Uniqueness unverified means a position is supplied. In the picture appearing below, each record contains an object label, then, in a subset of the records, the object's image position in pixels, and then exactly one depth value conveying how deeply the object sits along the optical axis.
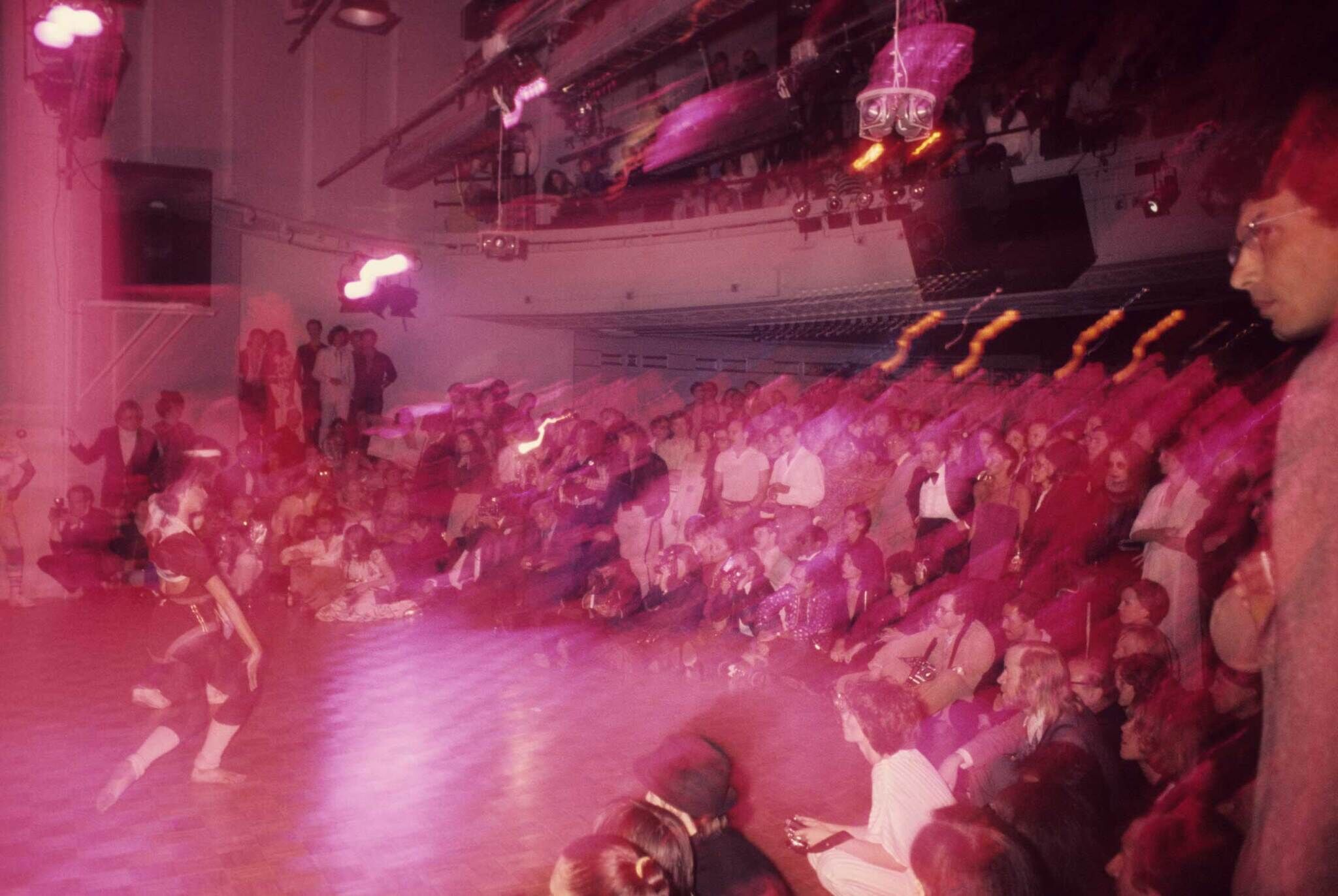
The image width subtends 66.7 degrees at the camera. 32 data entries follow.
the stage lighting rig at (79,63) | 6.84
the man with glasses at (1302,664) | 0.99
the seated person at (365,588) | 7.64
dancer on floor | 4.02
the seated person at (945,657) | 4.62
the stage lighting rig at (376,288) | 11.50
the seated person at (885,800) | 2.95
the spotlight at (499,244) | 9.61
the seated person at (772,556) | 6.45
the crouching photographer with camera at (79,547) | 7.95
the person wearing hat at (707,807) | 2.57
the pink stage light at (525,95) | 7.62
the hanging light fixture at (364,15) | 7.55
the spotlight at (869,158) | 8.45
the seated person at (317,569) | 7.75
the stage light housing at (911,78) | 5.13
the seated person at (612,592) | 6.63
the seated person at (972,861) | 2.31
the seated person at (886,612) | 5.70
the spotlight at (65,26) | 6.77
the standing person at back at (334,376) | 11.16
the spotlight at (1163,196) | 7.16
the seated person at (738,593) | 6.34
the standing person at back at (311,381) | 10.95
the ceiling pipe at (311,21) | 9.90
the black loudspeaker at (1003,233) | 7.66
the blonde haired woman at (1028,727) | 3.32
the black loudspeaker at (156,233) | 8.83
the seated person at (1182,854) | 2.38
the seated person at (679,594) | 6.44
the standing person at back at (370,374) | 11.35
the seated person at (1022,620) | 4.39
